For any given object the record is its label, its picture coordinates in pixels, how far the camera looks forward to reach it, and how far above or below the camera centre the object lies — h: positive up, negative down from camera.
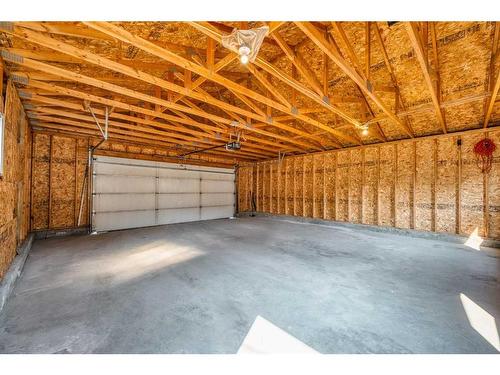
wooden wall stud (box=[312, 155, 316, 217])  10.22 +0.52
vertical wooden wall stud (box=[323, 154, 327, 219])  9.77 +0.16
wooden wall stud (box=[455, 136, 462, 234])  6.49 +0.06
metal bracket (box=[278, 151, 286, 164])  10.97 +1.76
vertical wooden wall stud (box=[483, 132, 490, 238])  6.05 -0.37
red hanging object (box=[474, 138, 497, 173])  6.11 +1.13
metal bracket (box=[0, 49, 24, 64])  3.03 +1.91
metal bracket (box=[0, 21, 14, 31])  2.43 +1.87
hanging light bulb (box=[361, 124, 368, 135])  6.00 +1.78
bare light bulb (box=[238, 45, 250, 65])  2.11 +1.38
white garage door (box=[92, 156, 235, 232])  8.24 -0.22
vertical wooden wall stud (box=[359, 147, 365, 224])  8.58 +0.21
